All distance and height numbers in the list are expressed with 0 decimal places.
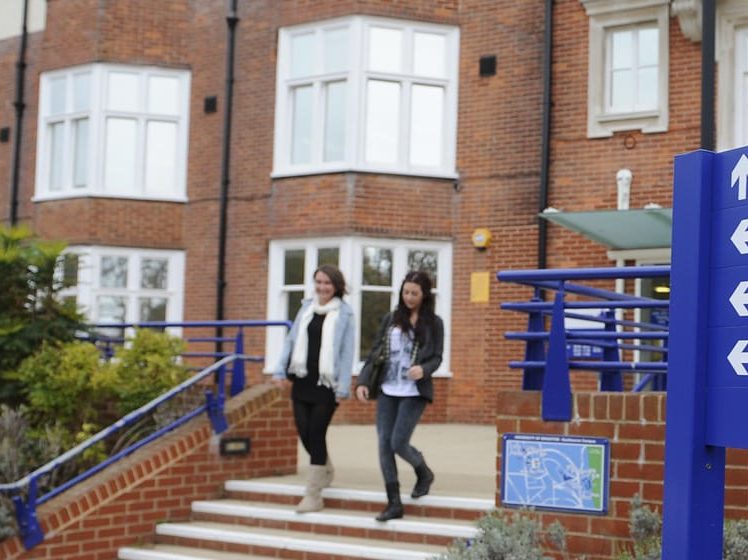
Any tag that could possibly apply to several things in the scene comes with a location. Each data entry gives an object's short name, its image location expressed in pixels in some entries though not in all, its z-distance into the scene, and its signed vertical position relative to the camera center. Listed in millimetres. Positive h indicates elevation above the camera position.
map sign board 6562 -751
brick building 13727 +2665
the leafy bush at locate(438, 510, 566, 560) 6062 -1085
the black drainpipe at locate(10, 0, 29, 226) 18016 +3344
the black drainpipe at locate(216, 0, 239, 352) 16156 +2564
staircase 7457 -1347
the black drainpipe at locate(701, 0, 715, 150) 12023 +3078
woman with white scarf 8094 -209
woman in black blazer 7496 -239
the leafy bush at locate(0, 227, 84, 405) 10125 +206
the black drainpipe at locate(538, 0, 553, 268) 14094 +2575
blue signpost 3562 +20
